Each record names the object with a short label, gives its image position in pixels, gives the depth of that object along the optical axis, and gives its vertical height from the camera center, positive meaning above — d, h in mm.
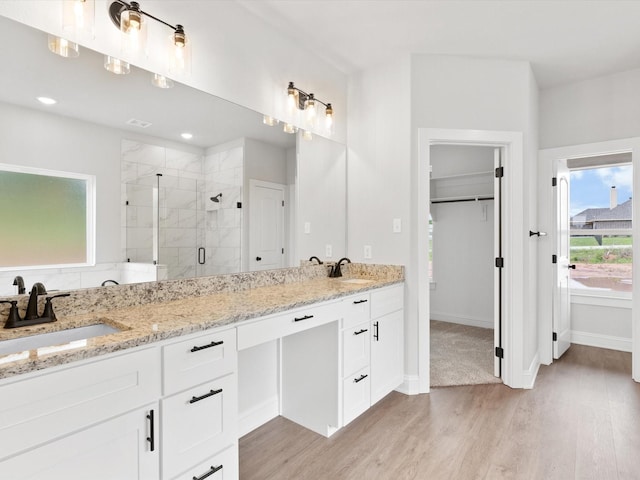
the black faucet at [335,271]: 3021 -253
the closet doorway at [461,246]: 4633 -66
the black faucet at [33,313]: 1385 -287
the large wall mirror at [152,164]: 1506 +415
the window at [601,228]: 4148 +157
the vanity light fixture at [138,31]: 1693 +1047
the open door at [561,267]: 3598 -273
